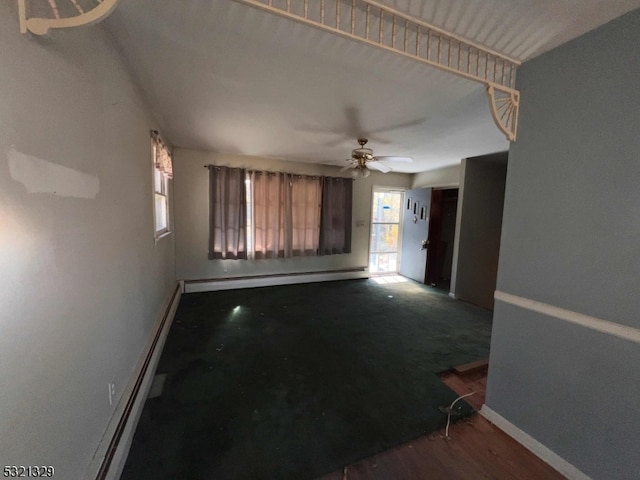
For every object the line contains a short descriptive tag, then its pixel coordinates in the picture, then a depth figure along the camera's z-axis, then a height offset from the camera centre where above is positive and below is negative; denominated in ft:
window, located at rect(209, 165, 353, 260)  12.79 -0.02
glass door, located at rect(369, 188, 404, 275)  17.33 -1.11
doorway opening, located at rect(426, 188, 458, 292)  15.03 -1.16
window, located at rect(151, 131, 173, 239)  7.76 +1.01
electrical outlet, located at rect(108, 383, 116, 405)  4.22 -3.27
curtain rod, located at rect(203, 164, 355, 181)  12.41 +2.36
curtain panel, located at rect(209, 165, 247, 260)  12.53 -0.04
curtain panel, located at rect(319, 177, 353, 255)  14.88 +0.04
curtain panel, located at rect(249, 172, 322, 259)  13.47 +0.02
